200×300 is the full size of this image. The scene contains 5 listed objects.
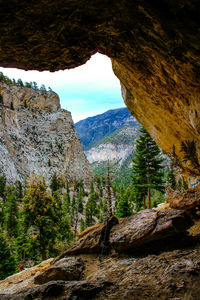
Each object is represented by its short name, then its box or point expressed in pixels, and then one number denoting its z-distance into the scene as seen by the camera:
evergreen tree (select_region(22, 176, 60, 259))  14.35
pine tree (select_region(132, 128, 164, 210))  19.36
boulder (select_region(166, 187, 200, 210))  8.39
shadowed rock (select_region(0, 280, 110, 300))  4.39
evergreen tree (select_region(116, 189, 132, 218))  23.20
